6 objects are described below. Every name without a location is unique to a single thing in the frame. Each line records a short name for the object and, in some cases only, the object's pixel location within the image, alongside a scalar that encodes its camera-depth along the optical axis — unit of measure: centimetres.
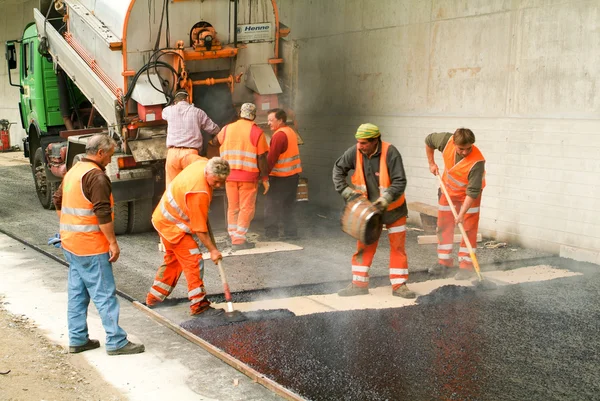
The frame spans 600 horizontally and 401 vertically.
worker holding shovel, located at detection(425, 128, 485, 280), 737
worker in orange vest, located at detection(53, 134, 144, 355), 530
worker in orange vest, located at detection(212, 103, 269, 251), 922
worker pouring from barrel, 675
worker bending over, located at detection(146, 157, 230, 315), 600
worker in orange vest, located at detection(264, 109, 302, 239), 954
